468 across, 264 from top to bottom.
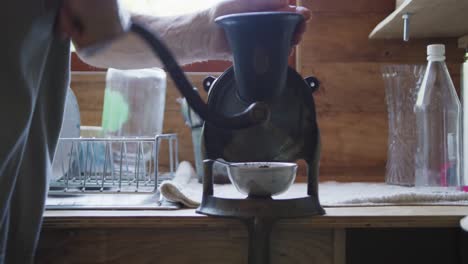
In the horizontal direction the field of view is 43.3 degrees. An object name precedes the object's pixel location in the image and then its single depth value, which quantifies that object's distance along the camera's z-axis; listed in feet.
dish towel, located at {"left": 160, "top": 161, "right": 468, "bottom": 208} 2.85
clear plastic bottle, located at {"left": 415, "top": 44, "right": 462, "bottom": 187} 3.61
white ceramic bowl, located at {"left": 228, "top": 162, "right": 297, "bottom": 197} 2.63
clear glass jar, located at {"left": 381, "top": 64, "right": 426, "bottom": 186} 3.94
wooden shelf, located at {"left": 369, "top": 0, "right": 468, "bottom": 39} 3.52
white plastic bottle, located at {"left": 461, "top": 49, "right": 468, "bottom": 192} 3.45
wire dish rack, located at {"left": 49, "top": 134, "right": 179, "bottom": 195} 3.39
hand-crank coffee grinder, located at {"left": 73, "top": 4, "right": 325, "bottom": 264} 2.11
